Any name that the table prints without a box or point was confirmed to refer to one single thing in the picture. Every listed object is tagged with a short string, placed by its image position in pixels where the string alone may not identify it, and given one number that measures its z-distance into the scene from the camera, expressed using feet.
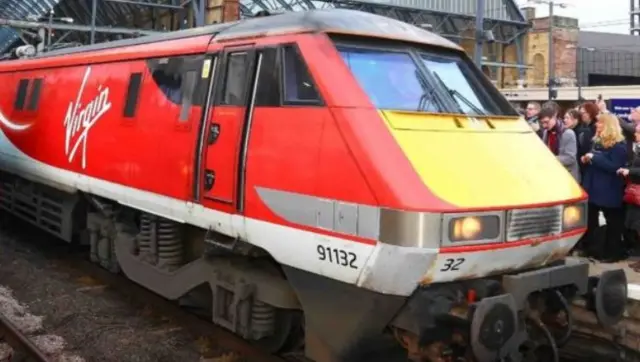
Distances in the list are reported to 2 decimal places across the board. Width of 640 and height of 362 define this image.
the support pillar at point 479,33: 59.98
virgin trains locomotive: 15.21
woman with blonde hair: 25.43
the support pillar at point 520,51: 123.44
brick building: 121.49
